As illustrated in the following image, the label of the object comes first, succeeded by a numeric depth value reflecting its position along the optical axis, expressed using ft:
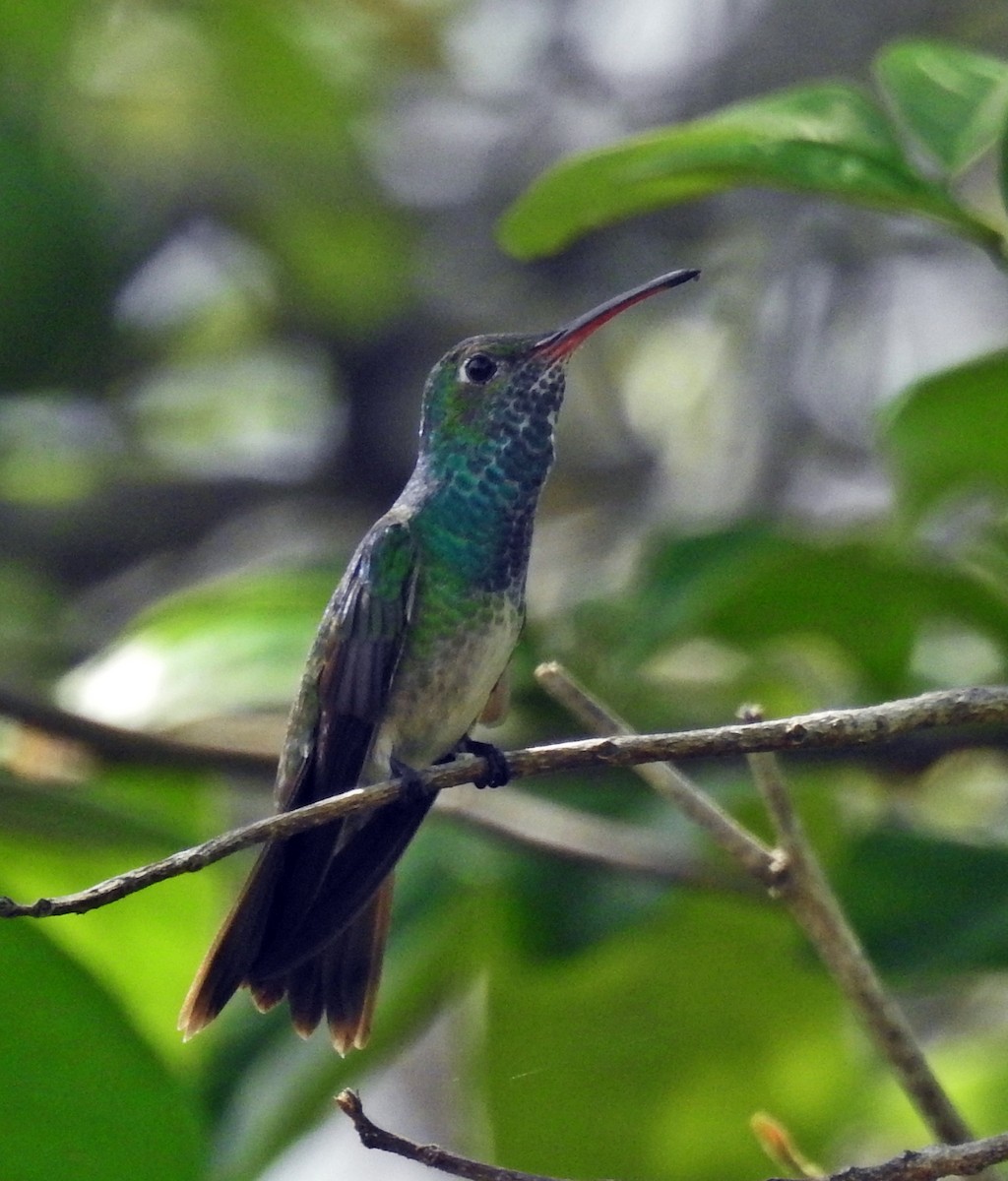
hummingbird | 13.47
